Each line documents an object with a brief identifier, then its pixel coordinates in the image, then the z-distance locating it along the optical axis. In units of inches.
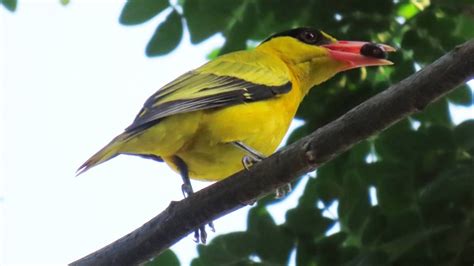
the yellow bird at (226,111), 343.6
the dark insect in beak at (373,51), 362.6
